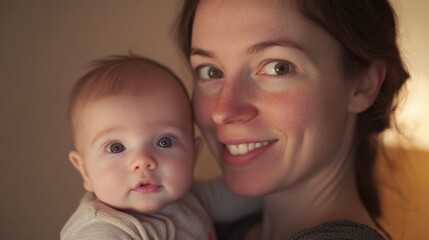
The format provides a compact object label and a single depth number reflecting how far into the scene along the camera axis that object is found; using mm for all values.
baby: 944
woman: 959
